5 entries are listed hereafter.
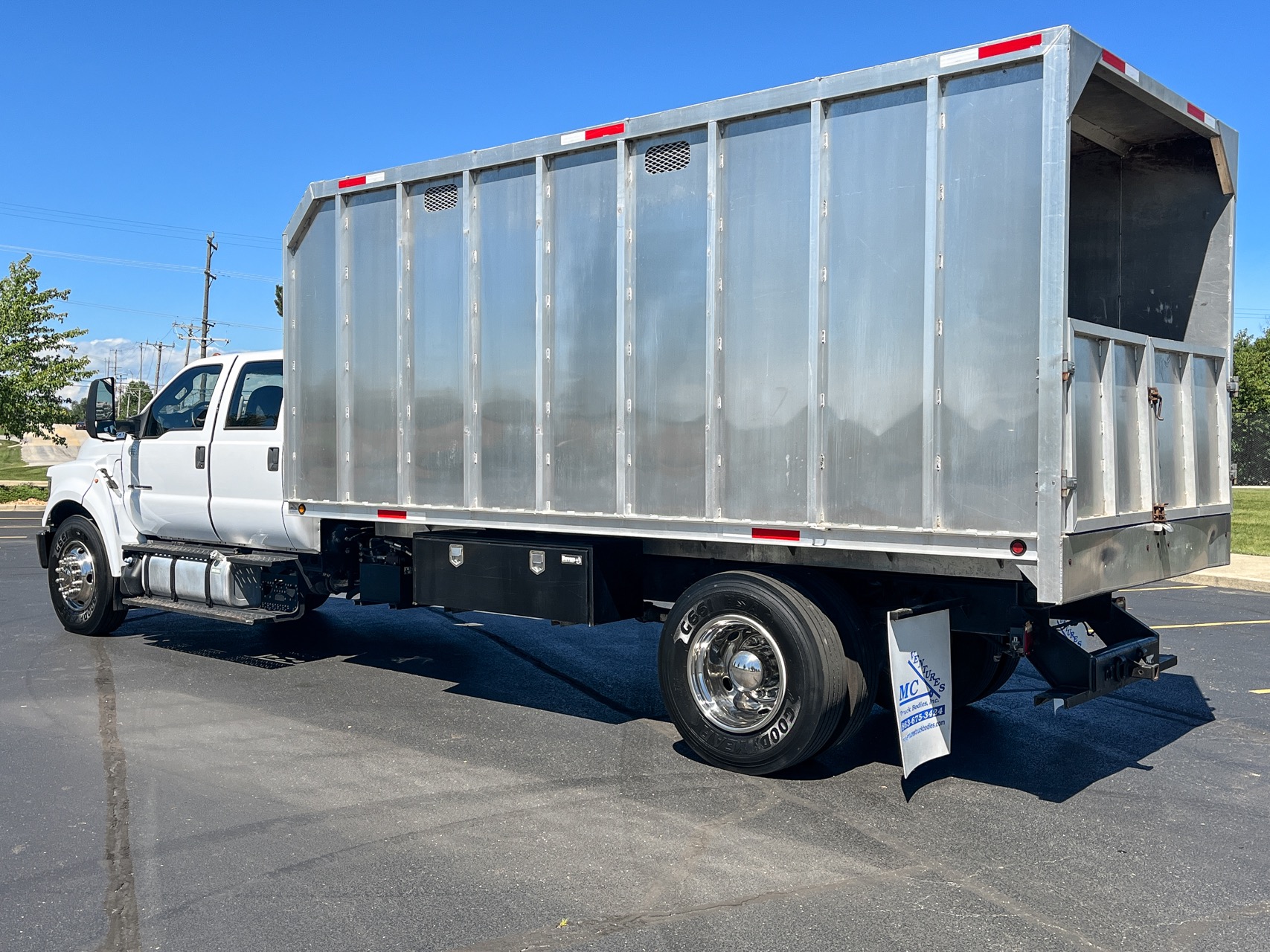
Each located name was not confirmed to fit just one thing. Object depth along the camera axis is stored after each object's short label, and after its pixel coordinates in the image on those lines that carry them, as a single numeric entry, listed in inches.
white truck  203.8
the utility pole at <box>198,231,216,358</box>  2037.4
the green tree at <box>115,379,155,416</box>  3511.3
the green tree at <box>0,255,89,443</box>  1086.4
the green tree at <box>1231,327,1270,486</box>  1454.2
